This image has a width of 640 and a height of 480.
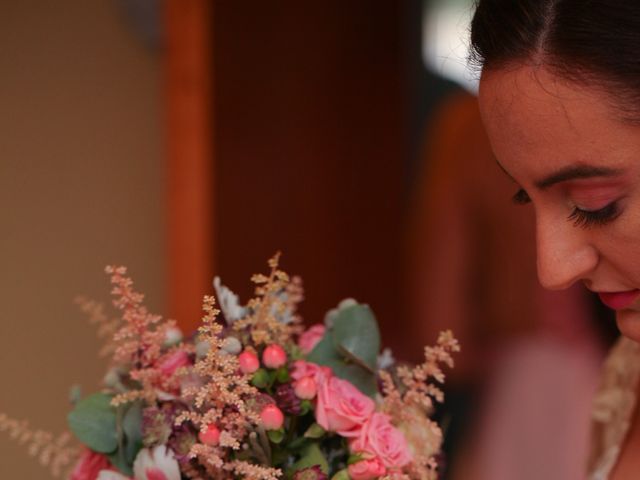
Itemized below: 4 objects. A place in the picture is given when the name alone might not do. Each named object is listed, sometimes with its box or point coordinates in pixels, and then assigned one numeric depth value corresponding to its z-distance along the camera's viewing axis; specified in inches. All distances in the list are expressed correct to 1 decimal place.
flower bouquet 67.1
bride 67.8
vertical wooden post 96.6
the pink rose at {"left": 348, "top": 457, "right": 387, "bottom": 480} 67.6
